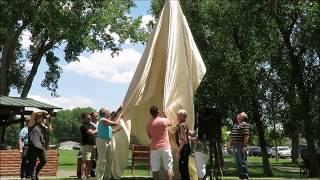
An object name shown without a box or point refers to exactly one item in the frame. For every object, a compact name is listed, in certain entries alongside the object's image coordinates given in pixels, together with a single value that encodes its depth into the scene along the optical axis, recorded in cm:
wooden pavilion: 1962
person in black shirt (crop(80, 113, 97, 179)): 1435
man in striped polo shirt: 1374
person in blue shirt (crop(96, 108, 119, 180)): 1305
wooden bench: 1948
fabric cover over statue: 1437
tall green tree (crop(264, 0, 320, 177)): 2750
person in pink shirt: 1145
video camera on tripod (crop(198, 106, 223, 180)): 1338
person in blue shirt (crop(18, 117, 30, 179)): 1468
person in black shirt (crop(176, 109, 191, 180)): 1194
